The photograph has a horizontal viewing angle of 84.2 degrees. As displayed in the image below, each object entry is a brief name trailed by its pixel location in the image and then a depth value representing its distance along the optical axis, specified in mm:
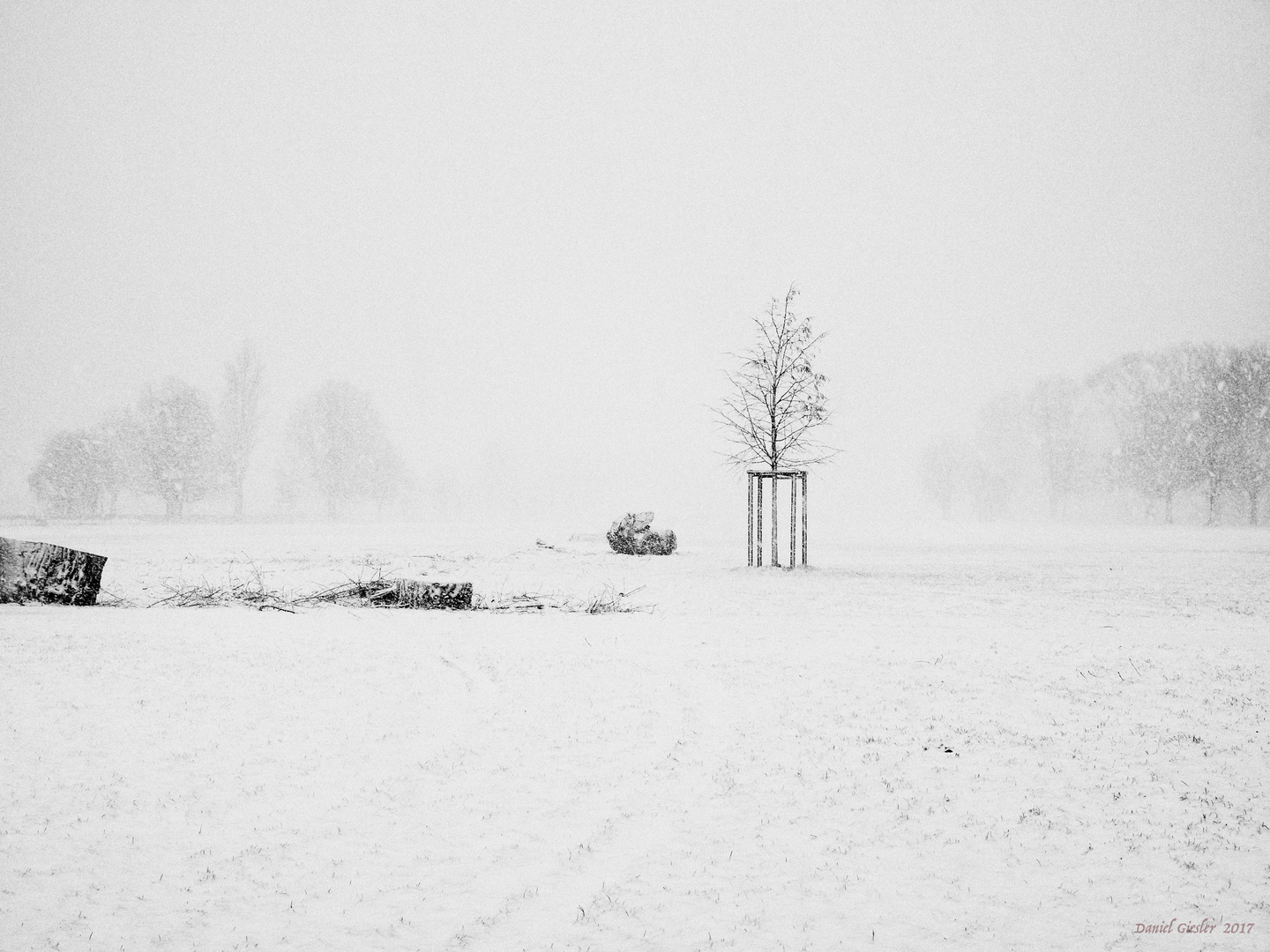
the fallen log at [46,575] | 12734
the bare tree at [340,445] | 67938
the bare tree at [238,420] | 62688
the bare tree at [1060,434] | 63438
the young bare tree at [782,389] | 24844
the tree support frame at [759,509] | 23188
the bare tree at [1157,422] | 51125
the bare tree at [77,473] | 61656
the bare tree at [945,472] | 79562
